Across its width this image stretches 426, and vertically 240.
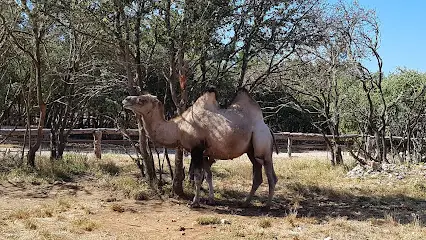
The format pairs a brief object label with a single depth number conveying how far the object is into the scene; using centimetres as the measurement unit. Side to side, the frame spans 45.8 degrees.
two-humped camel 901
